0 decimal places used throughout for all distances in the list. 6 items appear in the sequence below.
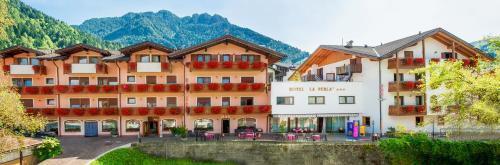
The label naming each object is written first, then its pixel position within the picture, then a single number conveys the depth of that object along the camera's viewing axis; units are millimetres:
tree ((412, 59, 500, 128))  21875
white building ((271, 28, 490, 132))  36312
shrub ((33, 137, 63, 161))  25984
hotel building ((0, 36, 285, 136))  35938
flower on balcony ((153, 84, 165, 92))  35875
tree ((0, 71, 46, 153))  17438
